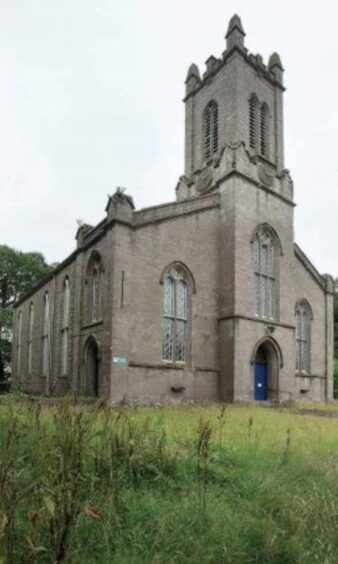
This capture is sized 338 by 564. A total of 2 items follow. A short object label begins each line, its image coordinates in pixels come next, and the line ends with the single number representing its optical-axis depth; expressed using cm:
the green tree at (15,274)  4909
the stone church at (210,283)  2067
